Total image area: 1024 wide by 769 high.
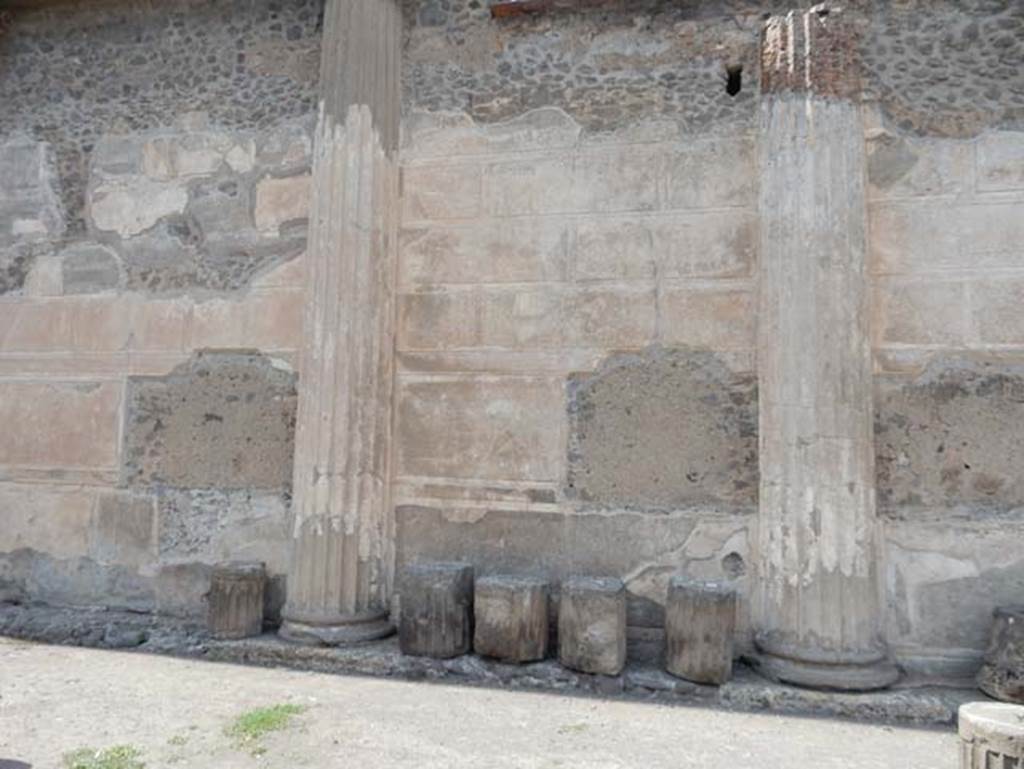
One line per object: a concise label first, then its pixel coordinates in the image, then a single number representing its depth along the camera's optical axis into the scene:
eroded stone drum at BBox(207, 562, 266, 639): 4.77
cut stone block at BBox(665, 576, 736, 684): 4.09
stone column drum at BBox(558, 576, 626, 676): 4.19
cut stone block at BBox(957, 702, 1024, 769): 2.45
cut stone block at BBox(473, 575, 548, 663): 4.32
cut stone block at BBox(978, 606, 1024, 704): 3.82
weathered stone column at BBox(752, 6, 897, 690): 4.12
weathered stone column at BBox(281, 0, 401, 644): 4.73
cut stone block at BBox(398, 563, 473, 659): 4.41
